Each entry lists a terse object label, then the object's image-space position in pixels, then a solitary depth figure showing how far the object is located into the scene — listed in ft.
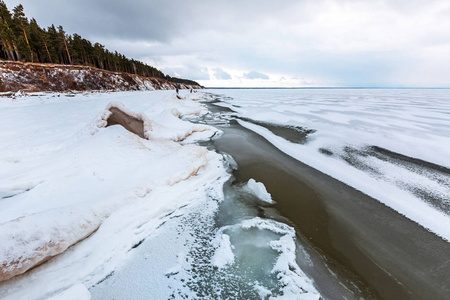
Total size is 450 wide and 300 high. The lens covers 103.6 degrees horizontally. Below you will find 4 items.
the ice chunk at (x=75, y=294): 7.64
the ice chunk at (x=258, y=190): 16.98
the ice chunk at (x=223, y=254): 10.65
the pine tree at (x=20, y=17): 126.52
